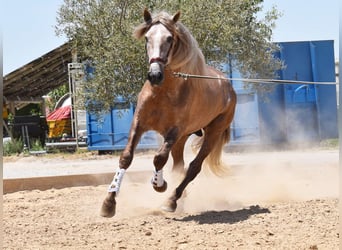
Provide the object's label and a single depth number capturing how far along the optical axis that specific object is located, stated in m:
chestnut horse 9.31
